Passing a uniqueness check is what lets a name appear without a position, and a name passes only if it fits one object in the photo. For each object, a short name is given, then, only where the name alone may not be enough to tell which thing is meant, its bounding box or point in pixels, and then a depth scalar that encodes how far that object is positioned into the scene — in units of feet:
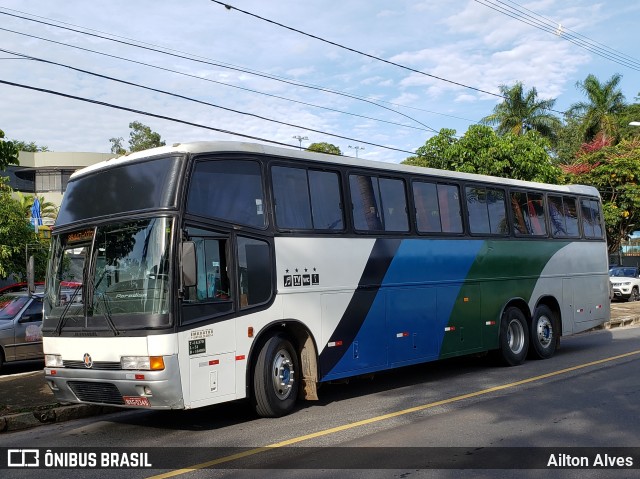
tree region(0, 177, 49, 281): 92.84
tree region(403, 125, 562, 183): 82.48
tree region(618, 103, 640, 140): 158.76
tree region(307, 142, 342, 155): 167.63
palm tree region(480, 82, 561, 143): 146.10
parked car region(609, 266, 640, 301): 105.19
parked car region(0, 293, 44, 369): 46.75
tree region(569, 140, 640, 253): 120.16
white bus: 26.22
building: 182.70
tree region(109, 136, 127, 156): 206.95
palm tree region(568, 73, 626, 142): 157.55
